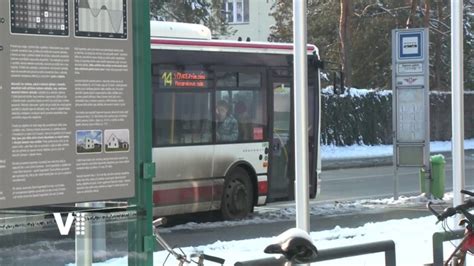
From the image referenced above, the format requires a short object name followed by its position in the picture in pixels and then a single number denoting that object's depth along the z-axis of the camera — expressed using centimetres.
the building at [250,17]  5612
